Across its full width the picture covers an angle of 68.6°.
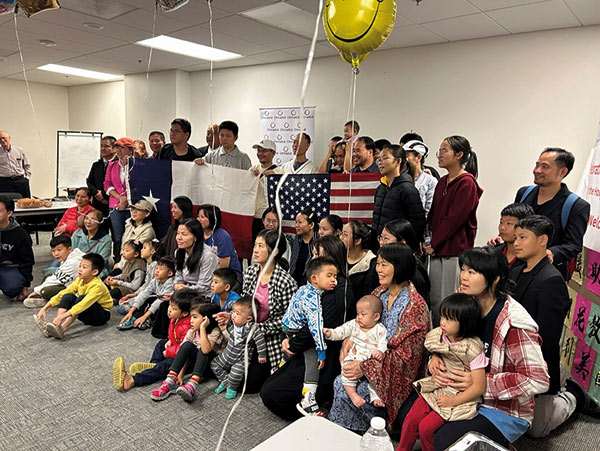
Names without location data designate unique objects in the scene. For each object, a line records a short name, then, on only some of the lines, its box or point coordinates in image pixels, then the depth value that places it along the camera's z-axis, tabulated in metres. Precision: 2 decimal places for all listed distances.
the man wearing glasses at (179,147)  4.18
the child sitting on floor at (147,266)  3.73
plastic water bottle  1.26
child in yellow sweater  3.28
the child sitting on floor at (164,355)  2.52
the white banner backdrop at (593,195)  2.70
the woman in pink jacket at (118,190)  4.55
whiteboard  8.62
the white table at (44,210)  5.24
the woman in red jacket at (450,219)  2.78
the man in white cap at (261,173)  3.85
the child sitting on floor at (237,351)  2.48
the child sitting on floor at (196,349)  2.47
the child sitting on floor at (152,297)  3.42
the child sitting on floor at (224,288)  2.88
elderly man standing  6.72
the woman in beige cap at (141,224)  4.14
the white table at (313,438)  1.33
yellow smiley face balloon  1.84
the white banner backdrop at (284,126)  6.13
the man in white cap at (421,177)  3.65
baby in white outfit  2.06
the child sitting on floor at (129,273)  3.92
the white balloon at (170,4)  2.82
